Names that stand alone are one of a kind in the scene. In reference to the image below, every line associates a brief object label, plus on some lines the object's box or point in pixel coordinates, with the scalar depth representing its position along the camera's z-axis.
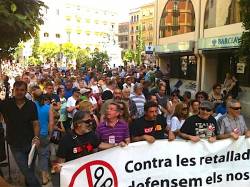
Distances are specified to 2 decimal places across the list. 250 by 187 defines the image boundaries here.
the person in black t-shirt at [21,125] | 3.03
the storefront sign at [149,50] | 14.76
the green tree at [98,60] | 17.53
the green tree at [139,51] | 33.47
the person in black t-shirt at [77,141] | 2.54
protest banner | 2.59
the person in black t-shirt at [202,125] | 3.02
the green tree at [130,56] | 41.29
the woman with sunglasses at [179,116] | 3.80
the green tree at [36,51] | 37.22
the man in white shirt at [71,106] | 4.47
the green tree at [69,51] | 40.53
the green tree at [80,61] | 24.10
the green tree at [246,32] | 4.96
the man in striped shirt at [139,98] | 4.79
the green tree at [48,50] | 42.33
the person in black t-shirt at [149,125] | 2.98
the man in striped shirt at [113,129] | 2.86
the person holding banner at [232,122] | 3.16
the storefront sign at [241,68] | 8.85
